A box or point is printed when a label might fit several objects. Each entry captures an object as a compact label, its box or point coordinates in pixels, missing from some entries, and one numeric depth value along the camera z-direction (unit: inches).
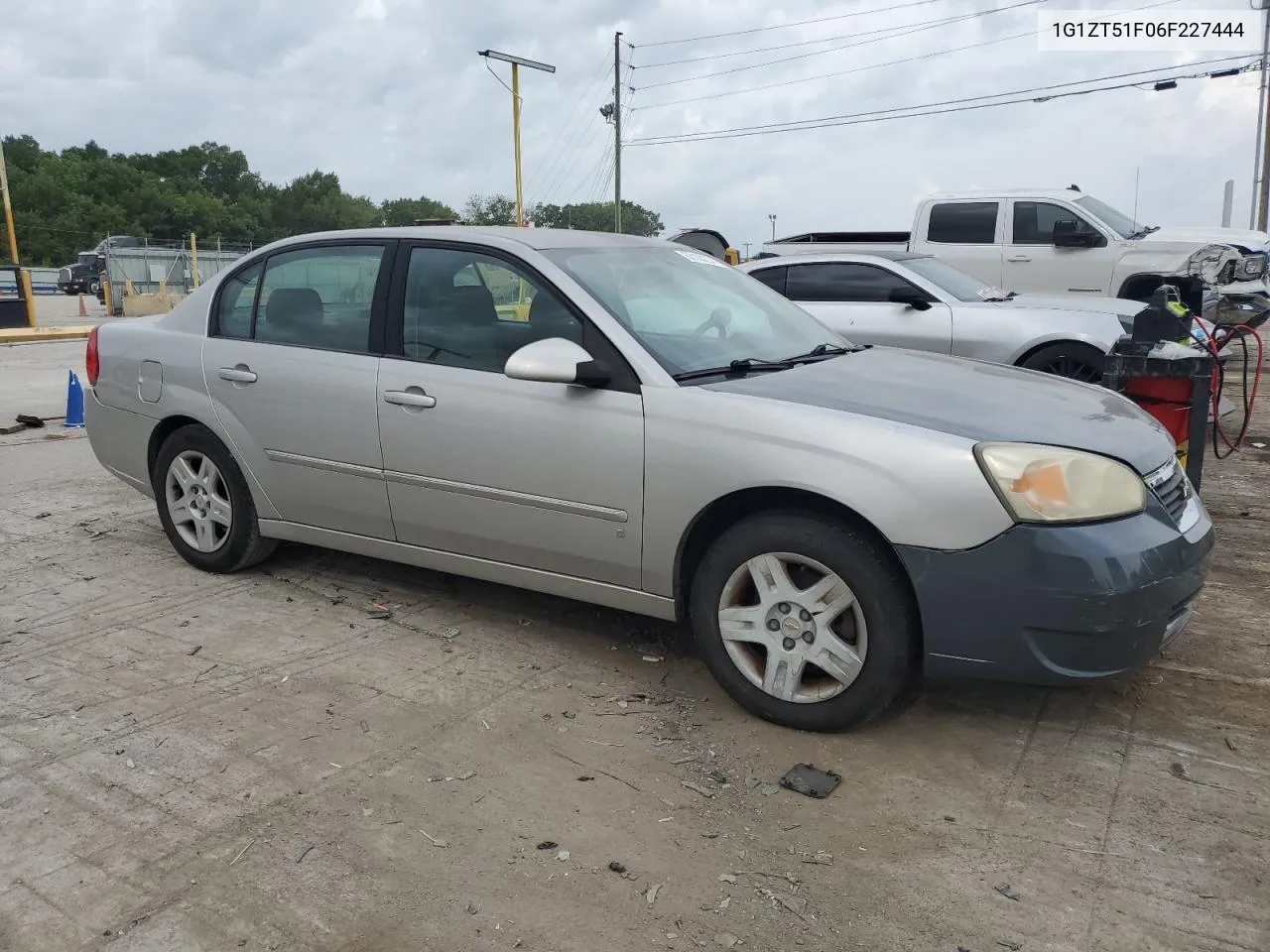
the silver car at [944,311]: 300.4
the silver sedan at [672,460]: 119.8
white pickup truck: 419.5
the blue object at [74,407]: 369.4
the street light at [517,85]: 829.8
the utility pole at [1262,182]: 1125.8
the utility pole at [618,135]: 1401.3
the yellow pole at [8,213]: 947.3
